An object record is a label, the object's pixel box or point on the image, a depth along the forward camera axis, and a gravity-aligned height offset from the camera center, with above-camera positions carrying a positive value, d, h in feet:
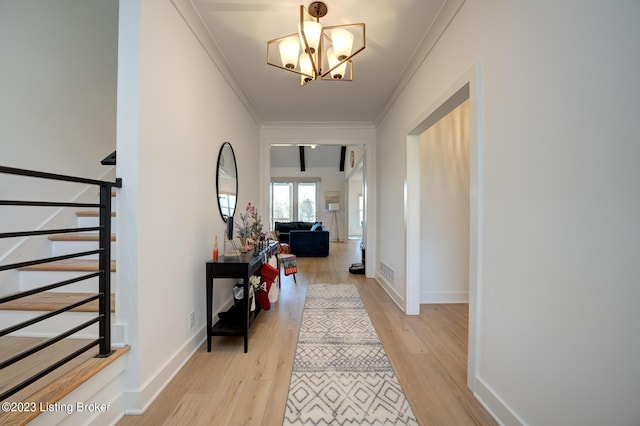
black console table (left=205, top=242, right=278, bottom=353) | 7.00 -2.06
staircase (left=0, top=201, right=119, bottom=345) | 5.32 -1.94
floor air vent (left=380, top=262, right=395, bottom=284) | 11.76 -2.95
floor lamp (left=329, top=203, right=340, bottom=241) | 32.63 -0.39
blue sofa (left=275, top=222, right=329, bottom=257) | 22.30 -2.72
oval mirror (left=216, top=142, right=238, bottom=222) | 8.97 +1.17
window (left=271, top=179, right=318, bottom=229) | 33.30 +1.66
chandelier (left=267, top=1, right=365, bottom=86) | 5.69 +4.01
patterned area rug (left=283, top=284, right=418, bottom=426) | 4.83 -3.90
